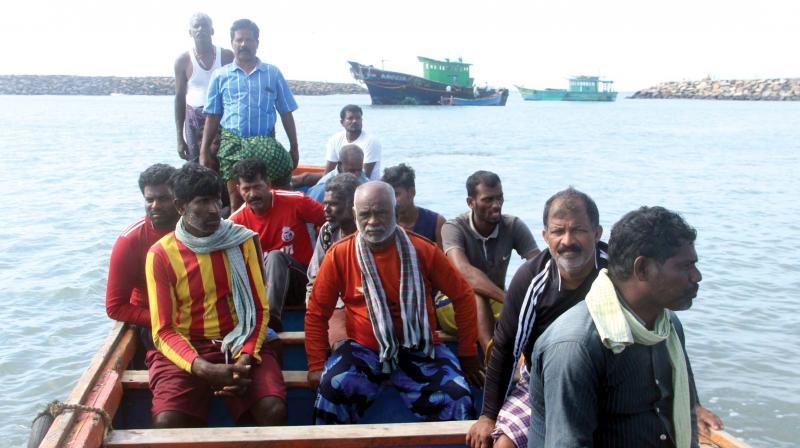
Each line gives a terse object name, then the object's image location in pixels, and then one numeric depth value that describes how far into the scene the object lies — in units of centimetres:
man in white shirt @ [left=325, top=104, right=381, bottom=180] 707
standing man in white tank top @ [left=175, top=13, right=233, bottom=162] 583
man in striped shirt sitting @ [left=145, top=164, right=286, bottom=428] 329
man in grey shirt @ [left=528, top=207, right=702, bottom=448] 200
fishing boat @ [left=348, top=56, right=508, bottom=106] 5227
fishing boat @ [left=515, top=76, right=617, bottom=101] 8569
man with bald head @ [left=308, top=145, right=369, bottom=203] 596
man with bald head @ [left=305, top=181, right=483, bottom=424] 336
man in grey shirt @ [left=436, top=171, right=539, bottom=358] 418
